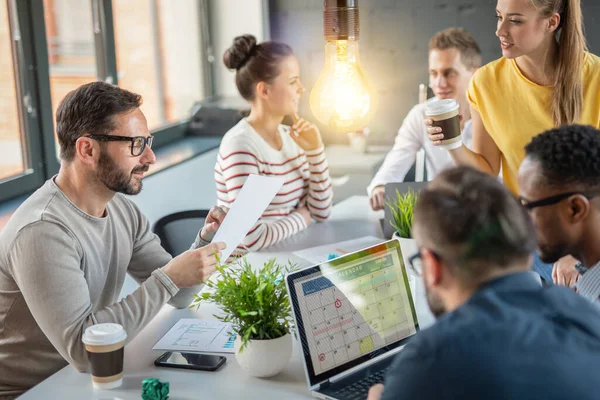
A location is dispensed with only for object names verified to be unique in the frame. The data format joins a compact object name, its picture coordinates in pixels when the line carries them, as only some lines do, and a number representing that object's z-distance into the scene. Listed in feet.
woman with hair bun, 8.69
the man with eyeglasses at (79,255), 5.36
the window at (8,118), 9.36
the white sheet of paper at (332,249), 7.68
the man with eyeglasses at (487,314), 3.11
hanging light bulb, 5.96
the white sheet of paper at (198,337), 5.58
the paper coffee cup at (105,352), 4.92
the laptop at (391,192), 8.29
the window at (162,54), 12.75
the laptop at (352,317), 4.96
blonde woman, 7.07
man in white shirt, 10.43
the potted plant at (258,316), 5.02
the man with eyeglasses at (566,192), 4.83
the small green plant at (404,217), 7.41
